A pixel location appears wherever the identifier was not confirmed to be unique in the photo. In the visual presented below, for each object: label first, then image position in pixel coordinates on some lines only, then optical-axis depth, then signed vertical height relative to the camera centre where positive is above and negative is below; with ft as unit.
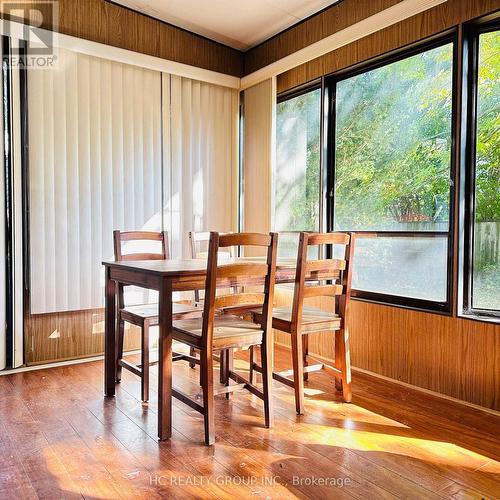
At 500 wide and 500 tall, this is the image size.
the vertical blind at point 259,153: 13.26 +2.54
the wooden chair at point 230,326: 6.93 -1.56
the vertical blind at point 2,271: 10.18 -0.81
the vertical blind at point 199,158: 12.87 +2.34
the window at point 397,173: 9.23 +1.44
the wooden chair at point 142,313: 8.54 -1.55
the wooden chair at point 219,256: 8.87 -0.55
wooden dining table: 7.07 -0.83
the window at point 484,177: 8.37 +1.12
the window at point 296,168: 12.22 +1.95
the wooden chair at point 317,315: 8.12 -1.56
